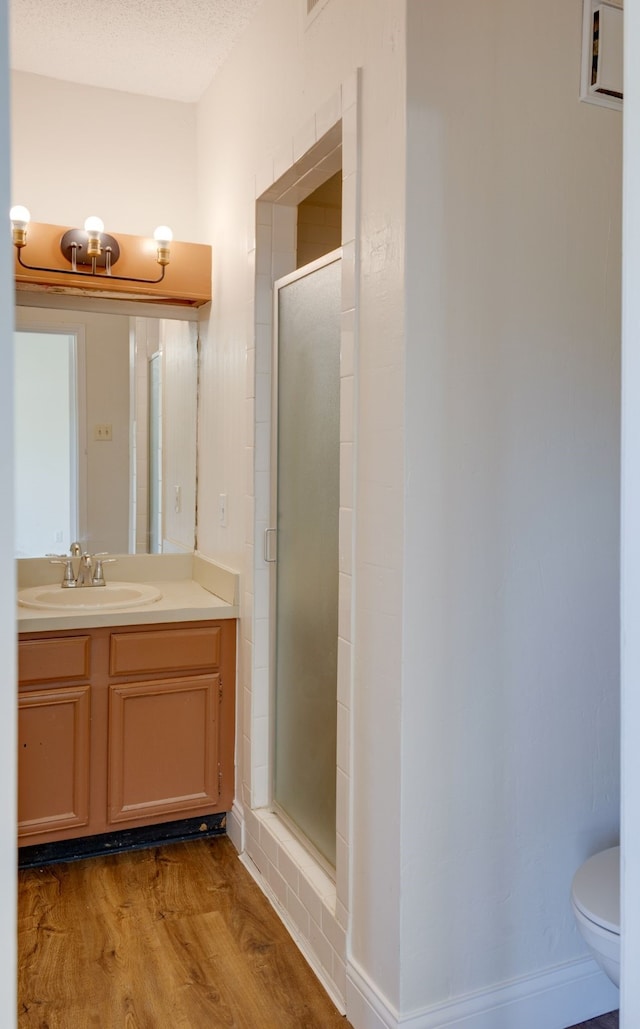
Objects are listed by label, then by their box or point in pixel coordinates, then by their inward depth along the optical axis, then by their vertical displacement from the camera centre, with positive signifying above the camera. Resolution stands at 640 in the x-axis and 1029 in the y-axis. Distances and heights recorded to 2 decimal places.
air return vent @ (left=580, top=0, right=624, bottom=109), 1.75 +1.02
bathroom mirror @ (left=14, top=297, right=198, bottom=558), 2.90 +0.26
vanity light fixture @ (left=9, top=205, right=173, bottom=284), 2.74 +0.88
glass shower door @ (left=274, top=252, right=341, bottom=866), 2.10 -0.15
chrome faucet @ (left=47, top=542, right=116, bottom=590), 2.94 -0.28
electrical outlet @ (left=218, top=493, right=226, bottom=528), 2.84 -0.04
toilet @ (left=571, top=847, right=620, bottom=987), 1.45 -0.80
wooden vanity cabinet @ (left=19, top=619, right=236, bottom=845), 2.52 -0.78
